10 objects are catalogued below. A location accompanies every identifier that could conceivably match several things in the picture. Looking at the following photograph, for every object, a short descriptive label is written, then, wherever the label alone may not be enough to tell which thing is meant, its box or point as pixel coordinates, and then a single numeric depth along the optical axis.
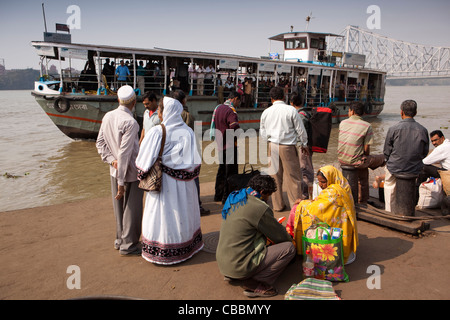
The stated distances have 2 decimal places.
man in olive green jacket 2.61
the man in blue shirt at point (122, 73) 11.59
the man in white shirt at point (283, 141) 4.50
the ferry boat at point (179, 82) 10.96
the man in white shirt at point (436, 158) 4.60
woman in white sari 3.12
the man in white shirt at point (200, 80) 13.33
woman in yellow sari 2.98
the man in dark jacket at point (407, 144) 3.91
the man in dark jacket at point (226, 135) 4.86
